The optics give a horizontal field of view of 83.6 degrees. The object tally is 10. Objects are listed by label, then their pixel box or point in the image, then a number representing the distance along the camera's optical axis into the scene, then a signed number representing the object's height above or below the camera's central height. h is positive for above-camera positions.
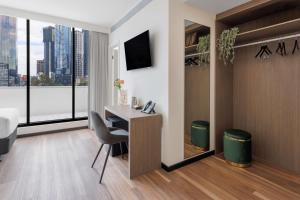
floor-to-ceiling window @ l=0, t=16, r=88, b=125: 3.71 +0.73
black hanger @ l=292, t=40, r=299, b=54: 2.09 +0.66
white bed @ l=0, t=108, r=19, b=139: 2.39 -0.35
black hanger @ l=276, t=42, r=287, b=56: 2.21 +0.67
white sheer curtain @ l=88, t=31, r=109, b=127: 4.12 +0.70
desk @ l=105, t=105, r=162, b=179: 2.06 -0.55
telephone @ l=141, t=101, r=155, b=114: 2.38 -0.13
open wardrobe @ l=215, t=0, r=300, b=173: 2.13 +0.23
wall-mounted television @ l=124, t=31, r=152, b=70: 2.54 +0.78
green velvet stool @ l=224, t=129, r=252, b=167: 2.30 -0.69
